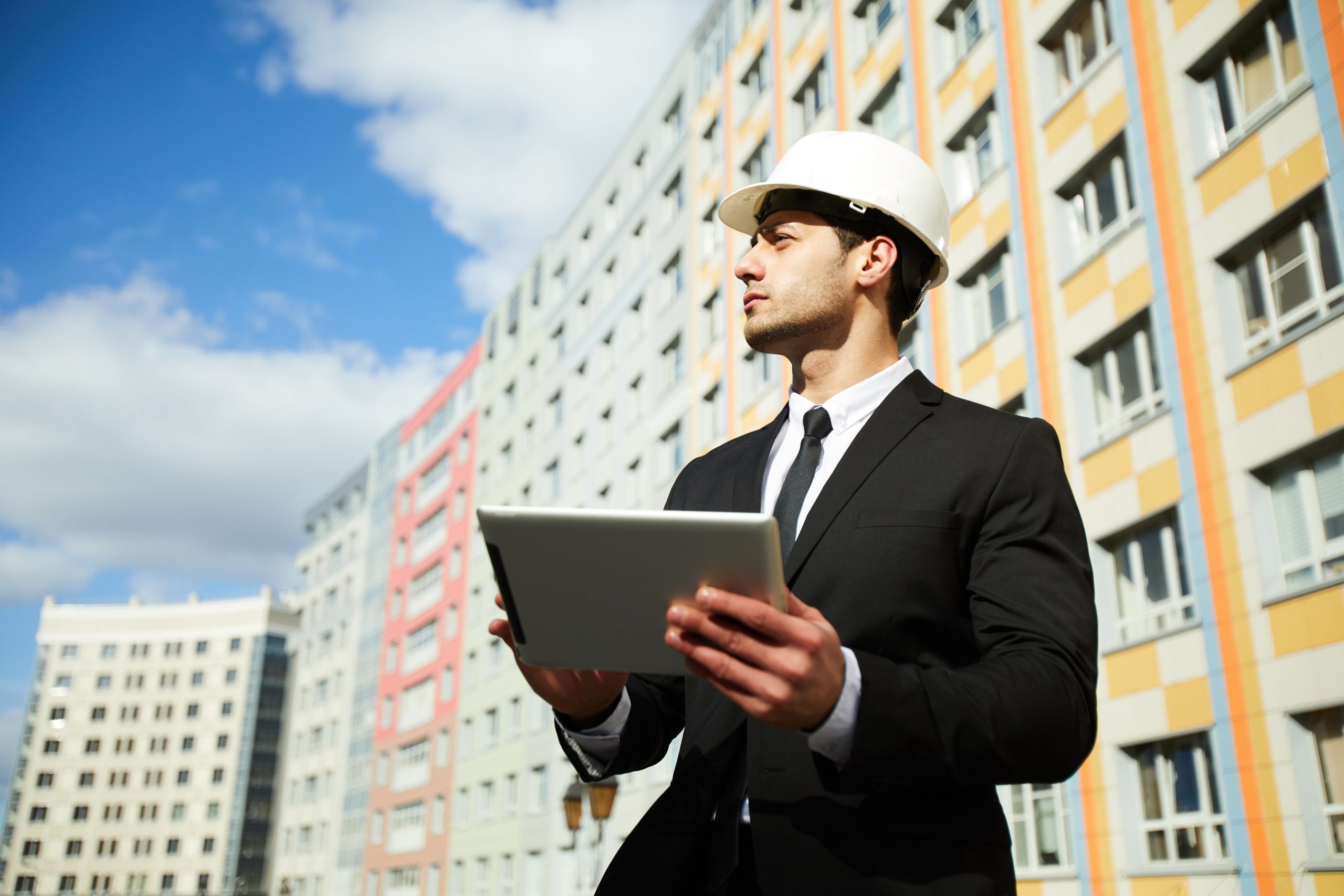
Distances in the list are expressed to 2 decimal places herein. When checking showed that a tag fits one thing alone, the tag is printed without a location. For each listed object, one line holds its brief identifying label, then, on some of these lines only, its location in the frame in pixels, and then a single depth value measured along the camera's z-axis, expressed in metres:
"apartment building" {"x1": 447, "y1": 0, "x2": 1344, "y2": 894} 13.32
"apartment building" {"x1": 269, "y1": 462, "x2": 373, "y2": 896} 62.28
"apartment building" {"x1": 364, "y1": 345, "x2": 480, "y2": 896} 48.97
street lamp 14.26
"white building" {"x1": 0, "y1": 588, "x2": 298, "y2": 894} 101.19
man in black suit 1.88
